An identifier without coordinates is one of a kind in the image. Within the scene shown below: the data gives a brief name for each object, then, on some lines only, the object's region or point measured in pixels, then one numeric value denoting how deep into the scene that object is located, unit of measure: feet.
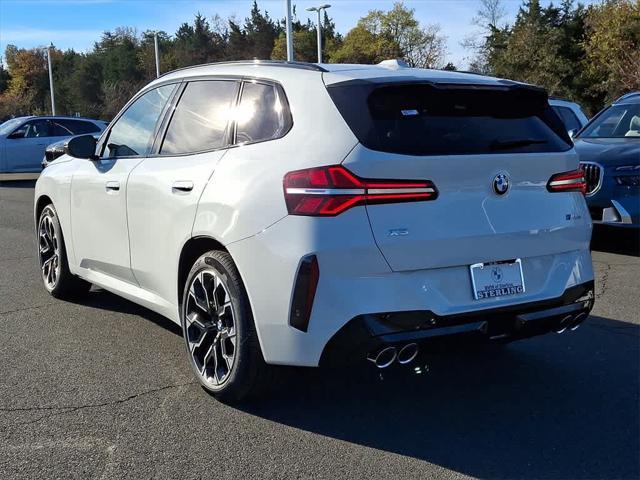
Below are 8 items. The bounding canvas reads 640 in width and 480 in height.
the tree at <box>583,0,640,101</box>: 112.16
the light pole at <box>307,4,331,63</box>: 122.23
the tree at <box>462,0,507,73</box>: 174.60
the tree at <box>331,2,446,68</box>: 200.54
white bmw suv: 10.71
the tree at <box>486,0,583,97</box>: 136.77
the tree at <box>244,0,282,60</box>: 256.93
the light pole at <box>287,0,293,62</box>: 83.28
